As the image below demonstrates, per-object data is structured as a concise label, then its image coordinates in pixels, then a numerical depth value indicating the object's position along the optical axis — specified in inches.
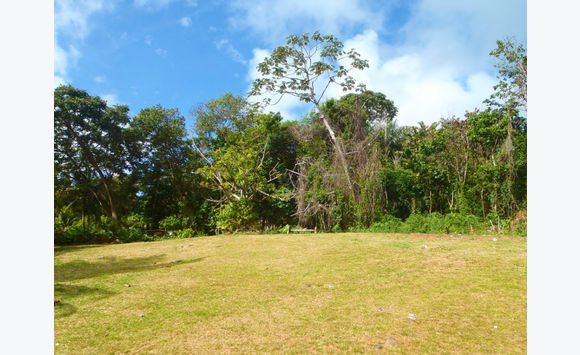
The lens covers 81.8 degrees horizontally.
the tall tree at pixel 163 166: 656.4
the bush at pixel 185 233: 580.1
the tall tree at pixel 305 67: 620.1
